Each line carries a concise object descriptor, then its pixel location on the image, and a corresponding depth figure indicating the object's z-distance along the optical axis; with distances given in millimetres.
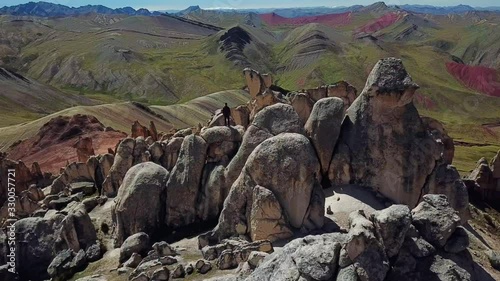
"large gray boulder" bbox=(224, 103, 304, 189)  41469
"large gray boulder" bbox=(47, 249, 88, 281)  38750
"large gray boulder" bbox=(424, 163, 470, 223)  40969
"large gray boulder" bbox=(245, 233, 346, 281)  24953
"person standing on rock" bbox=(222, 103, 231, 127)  46844
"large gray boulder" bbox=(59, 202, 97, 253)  41438
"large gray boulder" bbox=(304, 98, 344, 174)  41750
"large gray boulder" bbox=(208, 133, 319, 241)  36406
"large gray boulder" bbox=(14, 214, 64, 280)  42000
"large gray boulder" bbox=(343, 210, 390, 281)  24688
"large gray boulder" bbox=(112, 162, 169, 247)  41938
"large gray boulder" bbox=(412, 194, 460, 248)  28422
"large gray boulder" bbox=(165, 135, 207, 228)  42625
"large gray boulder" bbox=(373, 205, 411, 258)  27016
